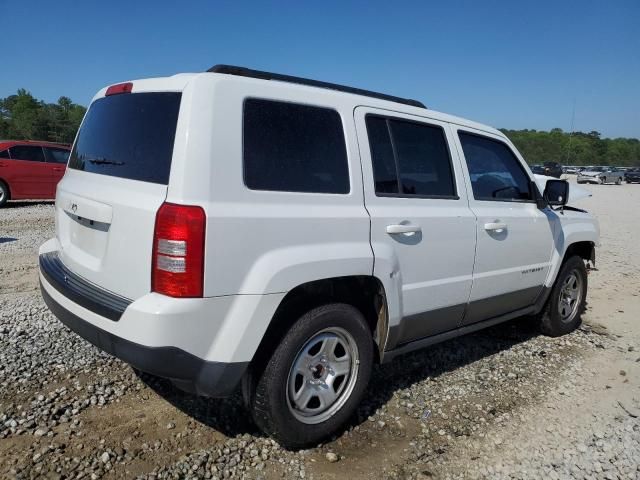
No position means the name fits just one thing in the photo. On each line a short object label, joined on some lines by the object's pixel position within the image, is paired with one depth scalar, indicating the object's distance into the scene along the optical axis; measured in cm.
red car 1240
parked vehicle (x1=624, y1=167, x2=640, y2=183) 5056
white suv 230
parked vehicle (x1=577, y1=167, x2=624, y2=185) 4712
